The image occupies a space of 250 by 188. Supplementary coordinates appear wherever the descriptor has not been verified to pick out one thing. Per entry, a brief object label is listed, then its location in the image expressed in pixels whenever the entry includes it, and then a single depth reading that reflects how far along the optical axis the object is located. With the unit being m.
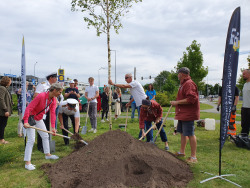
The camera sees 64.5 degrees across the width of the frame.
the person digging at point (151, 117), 5.13
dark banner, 3.21
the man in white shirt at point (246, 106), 5.58
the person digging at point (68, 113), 5.39
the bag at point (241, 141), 5.42
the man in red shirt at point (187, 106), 4.11
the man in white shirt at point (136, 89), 5.58
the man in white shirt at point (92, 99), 7.53
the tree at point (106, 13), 7.23
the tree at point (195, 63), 23.87
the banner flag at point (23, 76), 5.41
